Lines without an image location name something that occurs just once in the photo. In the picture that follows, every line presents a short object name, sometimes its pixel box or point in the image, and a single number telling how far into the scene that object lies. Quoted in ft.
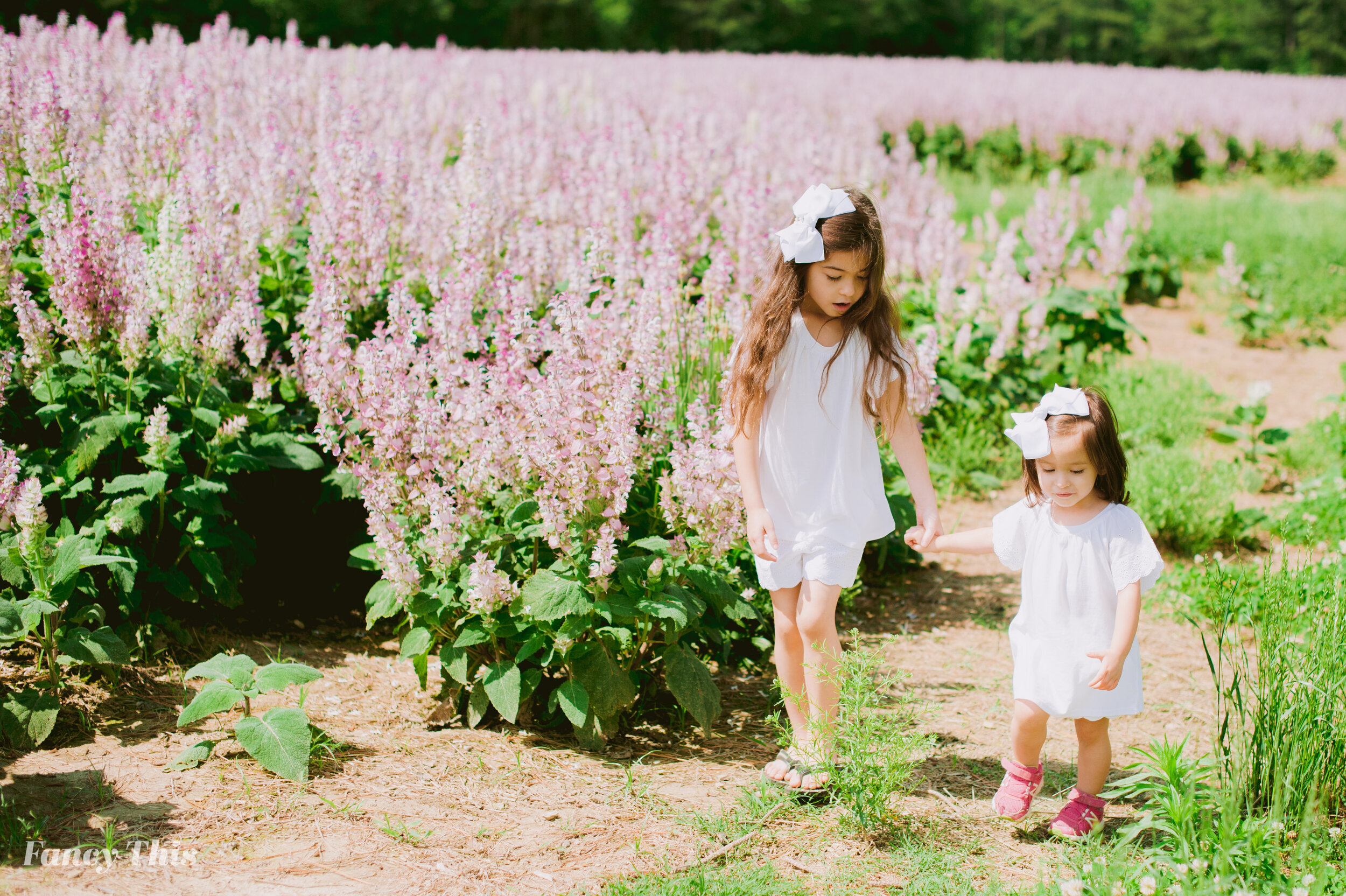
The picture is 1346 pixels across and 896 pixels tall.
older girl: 9.30
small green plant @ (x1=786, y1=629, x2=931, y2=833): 8.94
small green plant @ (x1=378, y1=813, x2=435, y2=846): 8.74
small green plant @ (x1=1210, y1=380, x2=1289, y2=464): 18.71
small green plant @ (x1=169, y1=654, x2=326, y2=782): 9.32
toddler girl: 8.63
